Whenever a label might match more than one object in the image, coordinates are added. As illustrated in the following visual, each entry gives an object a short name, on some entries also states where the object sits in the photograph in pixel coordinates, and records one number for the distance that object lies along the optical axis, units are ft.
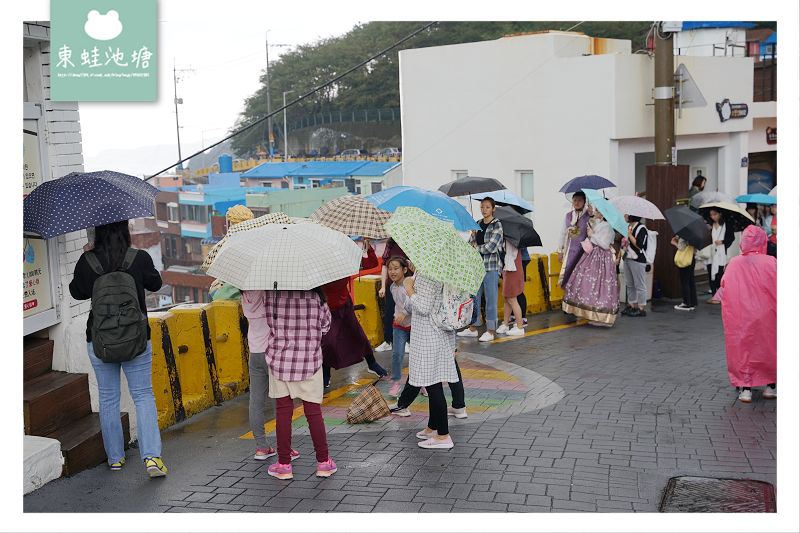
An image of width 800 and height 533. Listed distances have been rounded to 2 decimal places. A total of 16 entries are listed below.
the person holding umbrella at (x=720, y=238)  46.06
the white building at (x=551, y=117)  58.13
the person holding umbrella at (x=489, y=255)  36.42
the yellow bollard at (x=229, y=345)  29.55
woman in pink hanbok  40.50
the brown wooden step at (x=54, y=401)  22.33
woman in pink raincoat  28.19
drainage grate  20.63
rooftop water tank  143.74
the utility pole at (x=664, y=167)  49.83
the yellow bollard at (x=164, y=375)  26.25
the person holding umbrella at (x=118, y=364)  21.77
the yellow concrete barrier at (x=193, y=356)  27.61
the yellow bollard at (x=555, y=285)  46.09
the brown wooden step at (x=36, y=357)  23.62
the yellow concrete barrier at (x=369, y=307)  36.63
